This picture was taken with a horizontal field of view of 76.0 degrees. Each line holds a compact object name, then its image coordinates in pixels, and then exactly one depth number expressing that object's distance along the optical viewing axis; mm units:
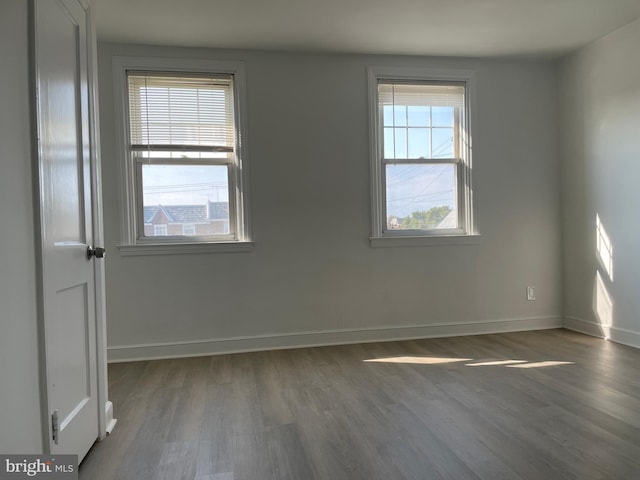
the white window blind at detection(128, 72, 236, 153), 3375
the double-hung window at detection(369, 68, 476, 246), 3736
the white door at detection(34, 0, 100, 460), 1513
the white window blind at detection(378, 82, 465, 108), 3766
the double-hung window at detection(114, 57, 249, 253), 3363
